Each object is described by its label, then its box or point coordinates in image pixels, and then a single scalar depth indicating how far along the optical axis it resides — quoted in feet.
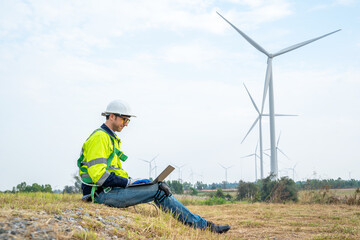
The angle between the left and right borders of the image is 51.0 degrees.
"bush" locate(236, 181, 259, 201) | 71.61
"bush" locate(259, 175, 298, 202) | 55.83
